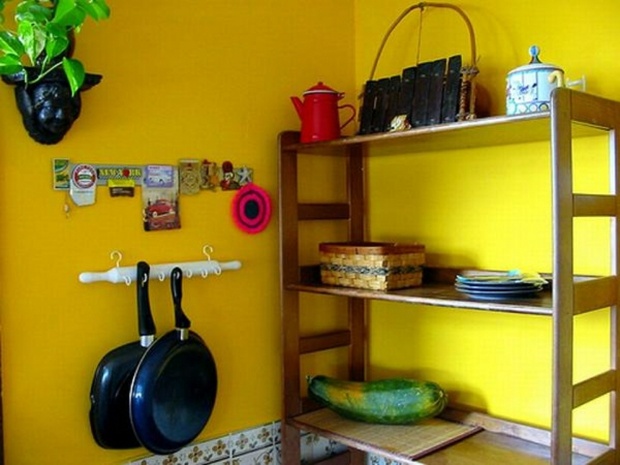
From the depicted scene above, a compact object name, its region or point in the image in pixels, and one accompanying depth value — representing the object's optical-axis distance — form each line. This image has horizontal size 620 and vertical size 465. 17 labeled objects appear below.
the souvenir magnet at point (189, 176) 1.87
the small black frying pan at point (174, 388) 1.63
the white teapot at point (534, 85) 1.48
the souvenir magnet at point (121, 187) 1.73
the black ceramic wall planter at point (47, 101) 1.50
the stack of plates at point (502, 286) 1.56
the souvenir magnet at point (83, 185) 1.66
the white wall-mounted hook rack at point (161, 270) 1.68
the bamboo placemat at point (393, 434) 1.72
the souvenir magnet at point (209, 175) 1.91
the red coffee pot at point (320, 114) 1.94
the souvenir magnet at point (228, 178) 1.96
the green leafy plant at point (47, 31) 1.20
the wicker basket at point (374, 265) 1.83
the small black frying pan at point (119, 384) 1.64
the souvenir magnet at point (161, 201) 1.80
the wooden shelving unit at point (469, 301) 1.39
